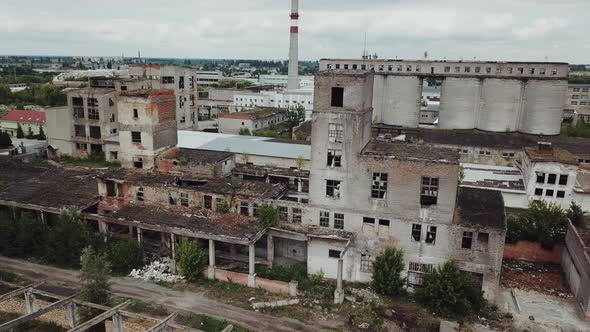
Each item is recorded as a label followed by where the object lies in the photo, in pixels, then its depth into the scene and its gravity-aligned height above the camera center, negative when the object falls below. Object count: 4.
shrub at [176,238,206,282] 26.44 -11.01
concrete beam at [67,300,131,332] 18.50 -10.73
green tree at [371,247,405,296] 25.09 -10.80
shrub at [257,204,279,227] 27.44 -8.53
